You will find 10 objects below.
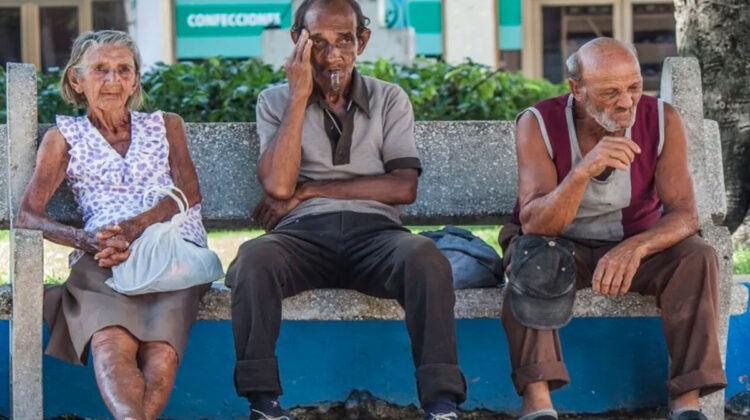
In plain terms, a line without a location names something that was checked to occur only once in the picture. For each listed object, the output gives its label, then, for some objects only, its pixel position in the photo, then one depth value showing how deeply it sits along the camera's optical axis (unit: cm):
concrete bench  870
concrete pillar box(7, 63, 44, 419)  852
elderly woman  834
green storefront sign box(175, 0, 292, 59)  3008
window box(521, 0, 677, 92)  3072
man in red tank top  837
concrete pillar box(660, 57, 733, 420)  914
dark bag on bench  909
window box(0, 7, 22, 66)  3191
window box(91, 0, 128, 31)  3181
